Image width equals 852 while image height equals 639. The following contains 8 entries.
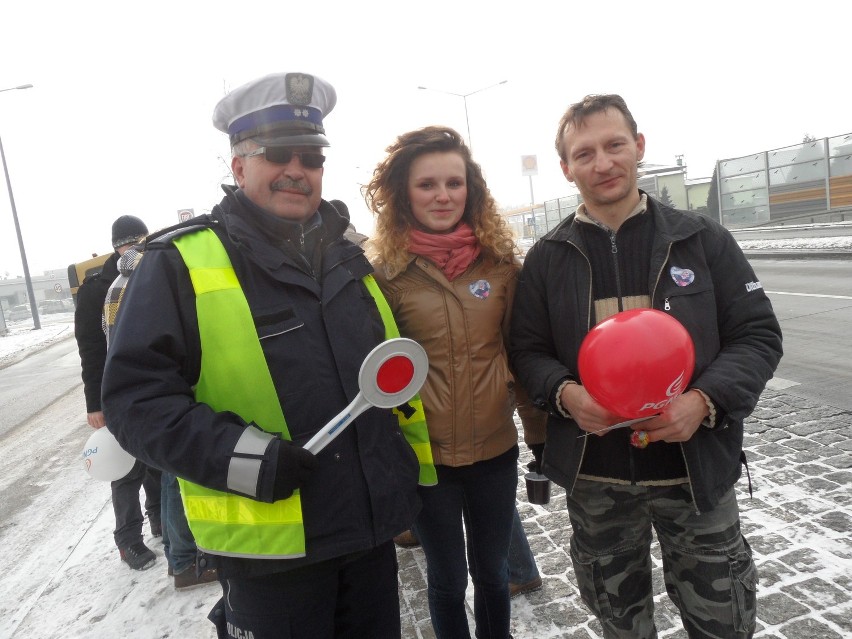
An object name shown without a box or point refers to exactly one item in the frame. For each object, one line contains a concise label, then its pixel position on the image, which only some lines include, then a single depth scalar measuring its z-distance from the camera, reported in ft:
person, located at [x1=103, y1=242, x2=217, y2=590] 10.92
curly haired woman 7.37
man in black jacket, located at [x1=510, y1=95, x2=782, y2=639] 6.11
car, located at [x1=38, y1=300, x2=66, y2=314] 126.82
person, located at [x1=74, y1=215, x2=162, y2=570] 11.88
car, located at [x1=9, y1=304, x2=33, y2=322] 115.73
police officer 4.92
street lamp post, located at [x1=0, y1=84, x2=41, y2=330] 70.85
